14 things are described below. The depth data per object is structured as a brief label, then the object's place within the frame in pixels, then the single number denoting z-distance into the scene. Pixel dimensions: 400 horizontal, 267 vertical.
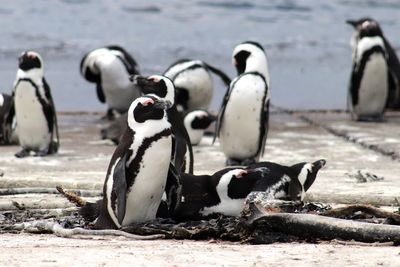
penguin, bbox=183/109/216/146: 20.42
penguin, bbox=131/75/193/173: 14.05
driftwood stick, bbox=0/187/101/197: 13.98
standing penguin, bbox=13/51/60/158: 18.62
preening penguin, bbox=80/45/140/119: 25.28
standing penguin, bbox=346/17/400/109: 25.19
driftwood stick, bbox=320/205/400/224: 11.21
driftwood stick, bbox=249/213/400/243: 10.27
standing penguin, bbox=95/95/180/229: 11.74
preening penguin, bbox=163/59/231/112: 23.39
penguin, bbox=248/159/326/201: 12.32
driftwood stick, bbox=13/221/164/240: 11.22
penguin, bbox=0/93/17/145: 20.45
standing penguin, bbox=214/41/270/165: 17.30
